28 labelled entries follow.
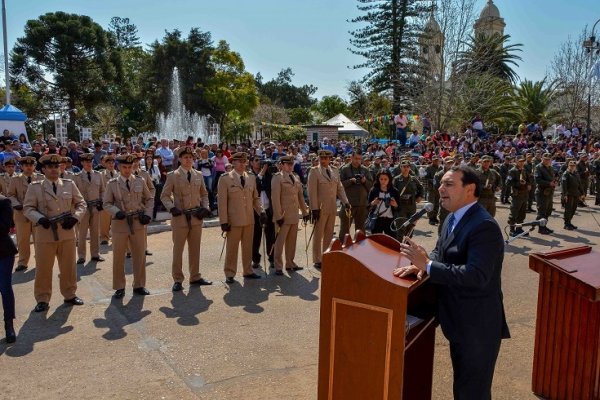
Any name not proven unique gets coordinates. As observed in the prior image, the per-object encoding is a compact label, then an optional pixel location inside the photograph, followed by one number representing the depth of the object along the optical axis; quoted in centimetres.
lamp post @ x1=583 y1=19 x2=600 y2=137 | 2277
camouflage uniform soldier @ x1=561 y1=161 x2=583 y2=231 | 1298
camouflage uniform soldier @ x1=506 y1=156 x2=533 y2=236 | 1228
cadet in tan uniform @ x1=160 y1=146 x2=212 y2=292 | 782
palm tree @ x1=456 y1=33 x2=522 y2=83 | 2575
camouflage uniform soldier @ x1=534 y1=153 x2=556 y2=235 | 1266
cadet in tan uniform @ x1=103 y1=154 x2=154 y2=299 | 738
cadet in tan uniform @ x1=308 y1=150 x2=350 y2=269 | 902
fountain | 4438
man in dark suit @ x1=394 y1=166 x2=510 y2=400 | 312
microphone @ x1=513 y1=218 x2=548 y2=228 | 507
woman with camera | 923
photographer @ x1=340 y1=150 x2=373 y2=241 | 1003
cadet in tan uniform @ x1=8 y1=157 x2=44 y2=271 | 883
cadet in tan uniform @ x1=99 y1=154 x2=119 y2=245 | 1029
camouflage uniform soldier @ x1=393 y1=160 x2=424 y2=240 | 1070
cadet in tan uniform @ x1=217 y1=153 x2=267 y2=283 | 813
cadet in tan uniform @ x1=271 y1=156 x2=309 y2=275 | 870
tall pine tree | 3948
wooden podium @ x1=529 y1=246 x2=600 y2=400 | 409
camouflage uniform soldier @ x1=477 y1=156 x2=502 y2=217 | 1086
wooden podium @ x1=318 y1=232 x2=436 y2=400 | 307
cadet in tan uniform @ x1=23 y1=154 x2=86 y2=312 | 679
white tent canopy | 3353
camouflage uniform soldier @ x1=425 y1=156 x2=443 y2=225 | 1347
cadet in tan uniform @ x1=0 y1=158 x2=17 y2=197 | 936
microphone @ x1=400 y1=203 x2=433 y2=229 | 388
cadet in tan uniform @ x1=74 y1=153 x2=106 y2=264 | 948
